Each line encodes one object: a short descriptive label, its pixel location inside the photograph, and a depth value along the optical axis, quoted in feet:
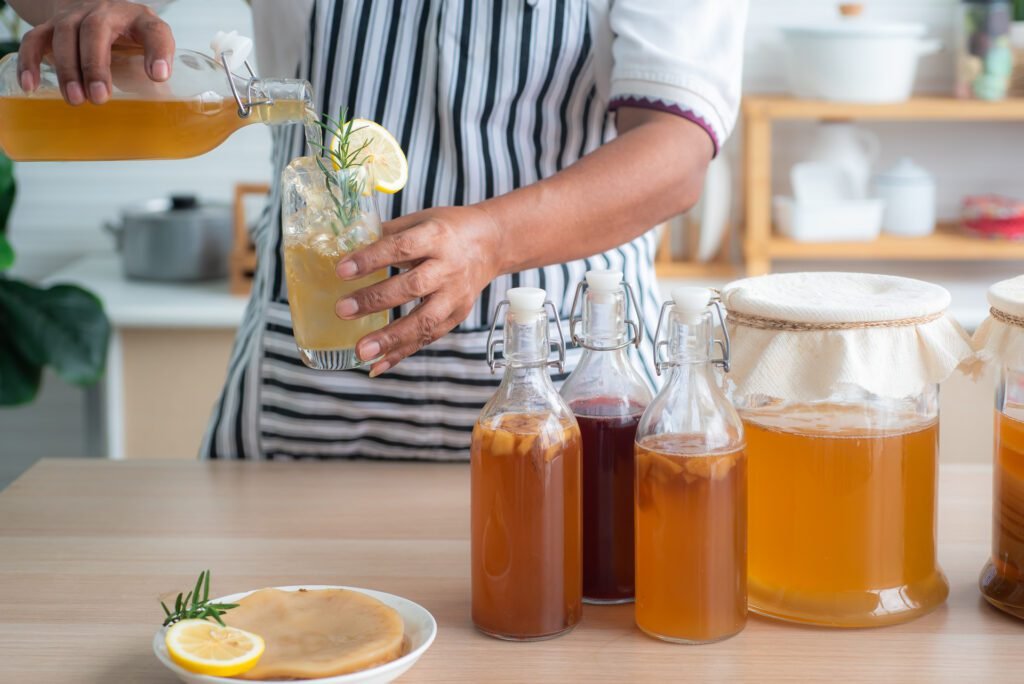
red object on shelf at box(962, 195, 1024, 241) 8.93
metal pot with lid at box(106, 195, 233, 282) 8.72
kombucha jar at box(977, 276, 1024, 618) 3.10
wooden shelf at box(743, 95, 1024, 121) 8.73
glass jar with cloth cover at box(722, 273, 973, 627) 3.00
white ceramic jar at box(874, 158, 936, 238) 9.02
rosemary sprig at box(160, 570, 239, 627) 2.91
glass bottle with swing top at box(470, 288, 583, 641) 2.97
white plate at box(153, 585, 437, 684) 2.74
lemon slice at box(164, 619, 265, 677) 2.73
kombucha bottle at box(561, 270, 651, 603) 3.13
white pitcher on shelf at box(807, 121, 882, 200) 9.20
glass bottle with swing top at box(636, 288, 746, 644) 2.92
